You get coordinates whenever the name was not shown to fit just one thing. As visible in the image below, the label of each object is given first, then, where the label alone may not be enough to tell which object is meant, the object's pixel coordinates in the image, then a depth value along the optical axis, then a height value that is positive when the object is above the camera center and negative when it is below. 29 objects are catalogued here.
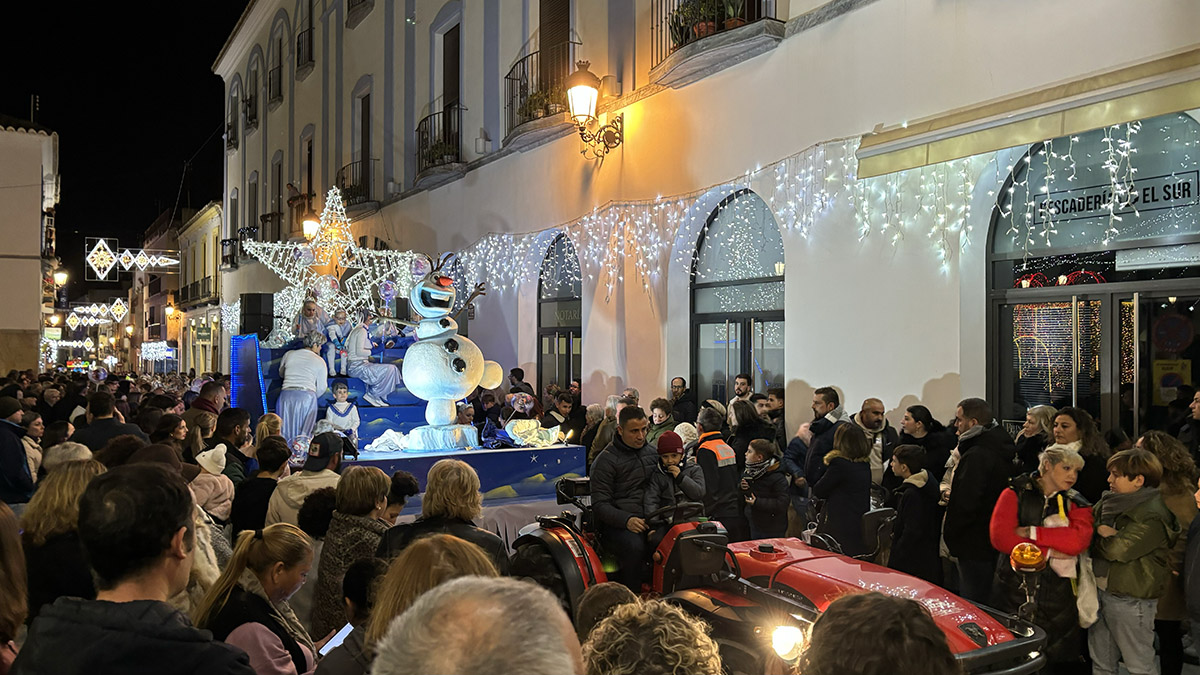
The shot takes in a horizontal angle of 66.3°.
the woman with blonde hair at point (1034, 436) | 6.83 -0.66
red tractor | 4.39 -1.28
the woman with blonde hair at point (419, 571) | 2.57 -0.63
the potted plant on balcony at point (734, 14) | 10.71 +3.94
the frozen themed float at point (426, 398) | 9.02 -0.55
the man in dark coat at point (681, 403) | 11.54 -0.66
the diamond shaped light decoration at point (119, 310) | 42.09 +2.11
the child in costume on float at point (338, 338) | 11.52 +0.20
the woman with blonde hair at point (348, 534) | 4.34 -0.87
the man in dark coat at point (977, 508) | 6.14 -1.07
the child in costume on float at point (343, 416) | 10.12 -0.69
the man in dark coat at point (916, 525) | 6.16 -1.19
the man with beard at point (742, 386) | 10.09 -0.39
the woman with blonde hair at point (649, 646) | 2.37 -0.77
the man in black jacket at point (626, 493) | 5.57 -0.91
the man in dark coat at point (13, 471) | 7.14 -0.90
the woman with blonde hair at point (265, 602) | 3.07 -0.87
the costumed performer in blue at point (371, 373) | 11.20 -0.24
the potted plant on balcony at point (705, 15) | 10.94 +4.02
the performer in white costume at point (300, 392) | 10.59 -0.44
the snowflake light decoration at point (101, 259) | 25.75 +2.72
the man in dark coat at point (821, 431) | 7.88 -0.72
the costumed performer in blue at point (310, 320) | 11.67 +0.44
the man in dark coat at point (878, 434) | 8.05 -0.77
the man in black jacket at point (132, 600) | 2.09 -0.59
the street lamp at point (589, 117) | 12.55 +3.35
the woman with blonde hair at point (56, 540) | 3.67 -0.75
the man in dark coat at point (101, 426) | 7.75 -0.61
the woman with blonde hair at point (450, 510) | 4.18 -0.74
